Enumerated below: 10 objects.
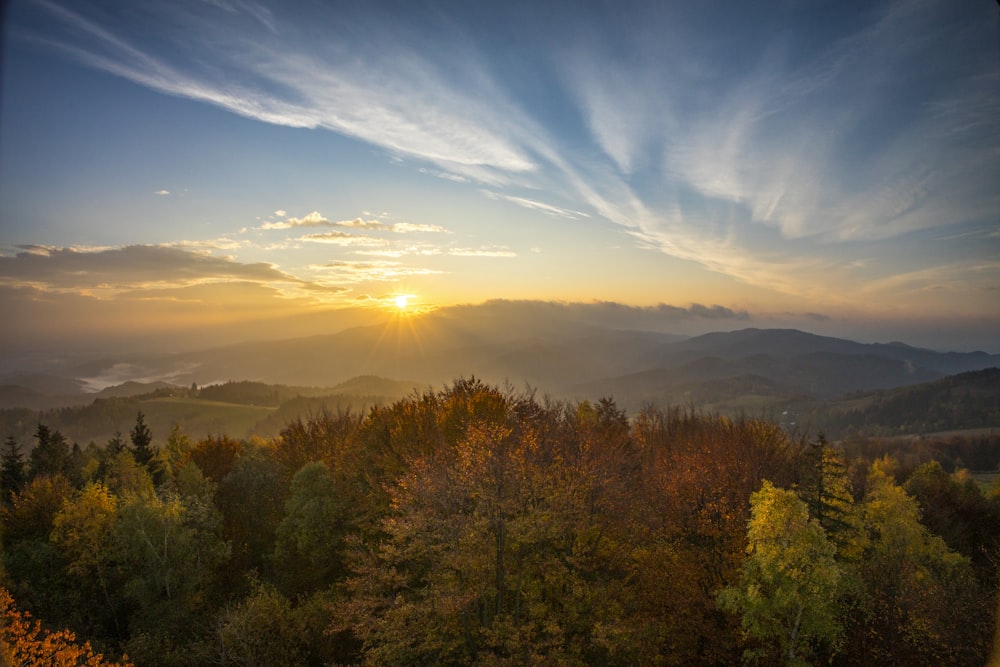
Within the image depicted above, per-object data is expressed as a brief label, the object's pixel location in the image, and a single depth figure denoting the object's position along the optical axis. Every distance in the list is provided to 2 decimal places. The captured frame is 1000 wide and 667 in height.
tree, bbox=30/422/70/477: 42.84
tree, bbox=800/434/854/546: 28.77
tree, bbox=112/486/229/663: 25.30
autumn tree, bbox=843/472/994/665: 16.36
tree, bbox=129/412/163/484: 43.28
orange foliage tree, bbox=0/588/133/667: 15.50
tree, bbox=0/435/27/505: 39.41
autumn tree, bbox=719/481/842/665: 19.09
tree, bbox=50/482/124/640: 26.05
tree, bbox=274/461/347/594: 28.44
